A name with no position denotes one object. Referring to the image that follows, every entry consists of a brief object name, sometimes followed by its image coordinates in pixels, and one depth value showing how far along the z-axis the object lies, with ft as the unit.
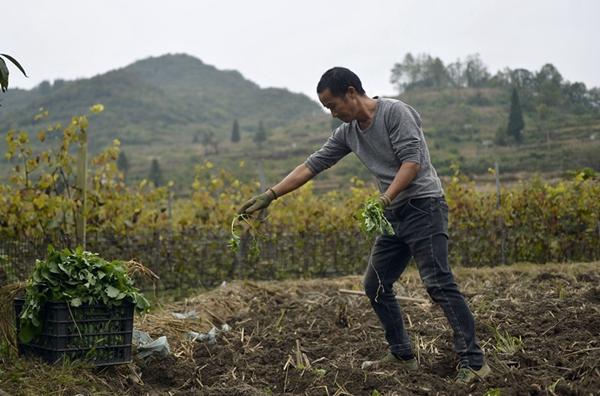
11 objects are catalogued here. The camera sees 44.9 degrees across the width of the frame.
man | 14.03
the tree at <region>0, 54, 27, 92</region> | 11.97
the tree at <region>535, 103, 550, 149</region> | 132.57
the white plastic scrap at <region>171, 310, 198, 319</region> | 21.87
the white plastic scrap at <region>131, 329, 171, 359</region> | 16.52
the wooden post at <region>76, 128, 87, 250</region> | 26.78
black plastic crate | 14.29
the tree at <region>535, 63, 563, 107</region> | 132.26
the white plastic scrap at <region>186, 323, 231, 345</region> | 19.44
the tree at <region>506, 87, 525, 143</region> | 139.54
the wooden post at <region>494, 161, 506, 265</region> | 41.04
